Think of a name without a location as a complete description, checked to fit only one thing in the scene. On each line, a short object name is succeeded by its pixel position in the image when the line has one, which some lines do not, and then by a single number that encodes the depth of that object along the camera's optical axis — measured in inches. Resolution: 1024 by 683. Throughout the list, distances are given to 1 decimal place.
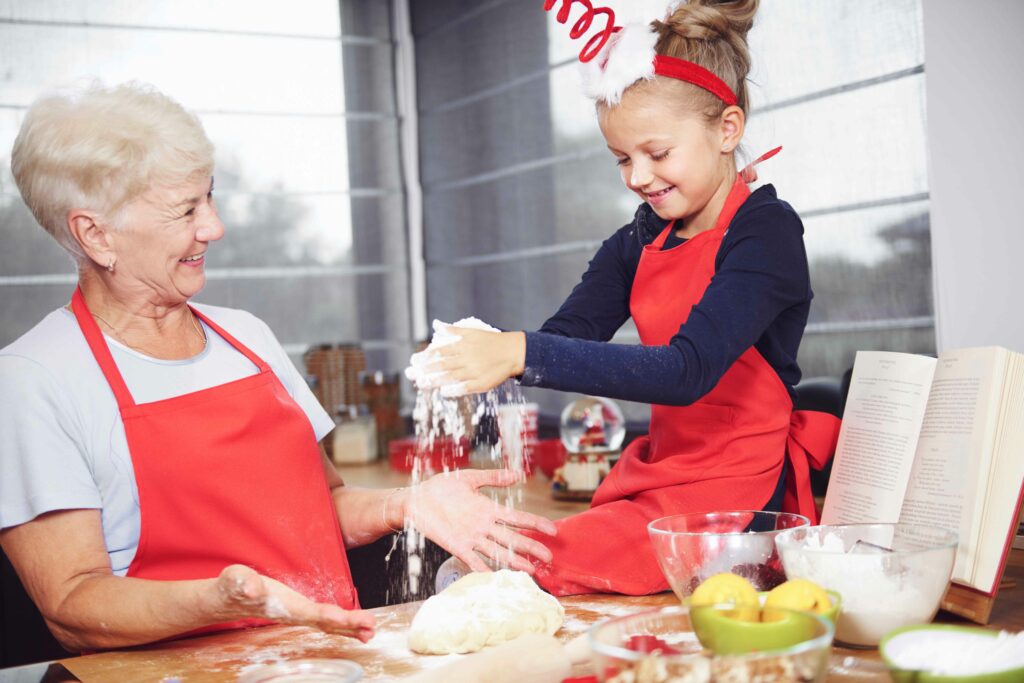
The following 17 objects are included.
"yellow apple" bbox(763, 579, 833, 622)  33.3
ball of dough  40.6
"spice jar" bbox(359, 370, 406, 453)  140.9
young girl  49.1
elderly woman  47.3
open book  39.9
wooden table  39.6
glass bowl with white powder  35.9
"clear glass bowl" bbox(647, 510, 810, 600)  40.0
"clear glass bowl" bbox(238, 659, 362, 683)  36.3
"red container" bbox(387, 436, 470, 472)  114.3
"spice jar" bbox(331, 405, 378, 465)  135.8
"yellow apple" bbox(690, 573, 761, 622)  33.5
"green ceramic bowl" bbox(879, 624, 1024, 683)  30.5
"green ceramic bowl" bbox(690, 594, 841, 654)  29.6
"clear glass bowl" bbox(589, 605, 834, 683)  27.2
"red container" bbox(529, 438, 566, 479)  112.8
